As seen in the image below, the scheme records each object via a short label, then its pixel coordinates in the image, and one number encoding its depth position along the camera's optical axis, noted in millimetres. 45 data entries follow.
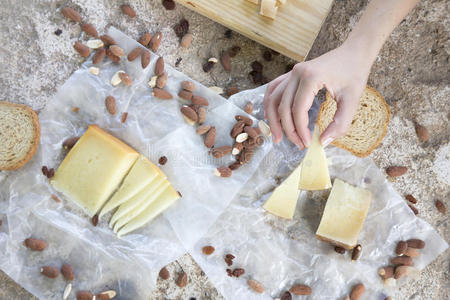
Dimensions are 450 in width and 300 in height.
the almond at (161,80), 719
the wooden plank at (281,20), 714
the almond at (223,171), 717
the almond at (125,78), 715
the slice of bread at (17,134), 690
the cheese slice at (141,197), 700
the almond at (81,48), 716
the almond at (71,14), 716
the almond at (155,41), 729
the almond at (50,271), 689
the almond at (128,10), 728
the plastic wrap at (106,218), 702
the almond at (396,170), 733
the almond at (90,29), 719
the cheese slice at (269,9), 693
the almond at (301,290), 712
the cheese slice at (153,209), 705
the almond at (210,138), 720
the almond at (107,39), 719
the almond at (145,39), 726
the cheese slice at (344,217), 711
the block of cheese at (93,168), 693
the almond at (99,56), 718
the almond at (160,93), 718
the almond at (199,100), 721
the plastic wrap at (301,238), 719
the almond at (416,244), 726
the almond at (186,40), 735
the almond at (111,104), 714
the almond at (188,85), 721
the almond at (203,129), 720
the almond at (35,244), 690
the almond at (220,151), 717
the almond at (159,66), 719
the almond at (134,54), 720
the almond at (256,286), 710
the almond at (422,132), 742
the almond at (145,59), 718
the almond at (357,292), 717
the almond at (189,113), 715
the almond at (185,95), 720
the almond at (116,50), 714
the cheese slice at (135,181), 698
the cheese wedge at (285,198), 713
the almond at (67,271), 692
